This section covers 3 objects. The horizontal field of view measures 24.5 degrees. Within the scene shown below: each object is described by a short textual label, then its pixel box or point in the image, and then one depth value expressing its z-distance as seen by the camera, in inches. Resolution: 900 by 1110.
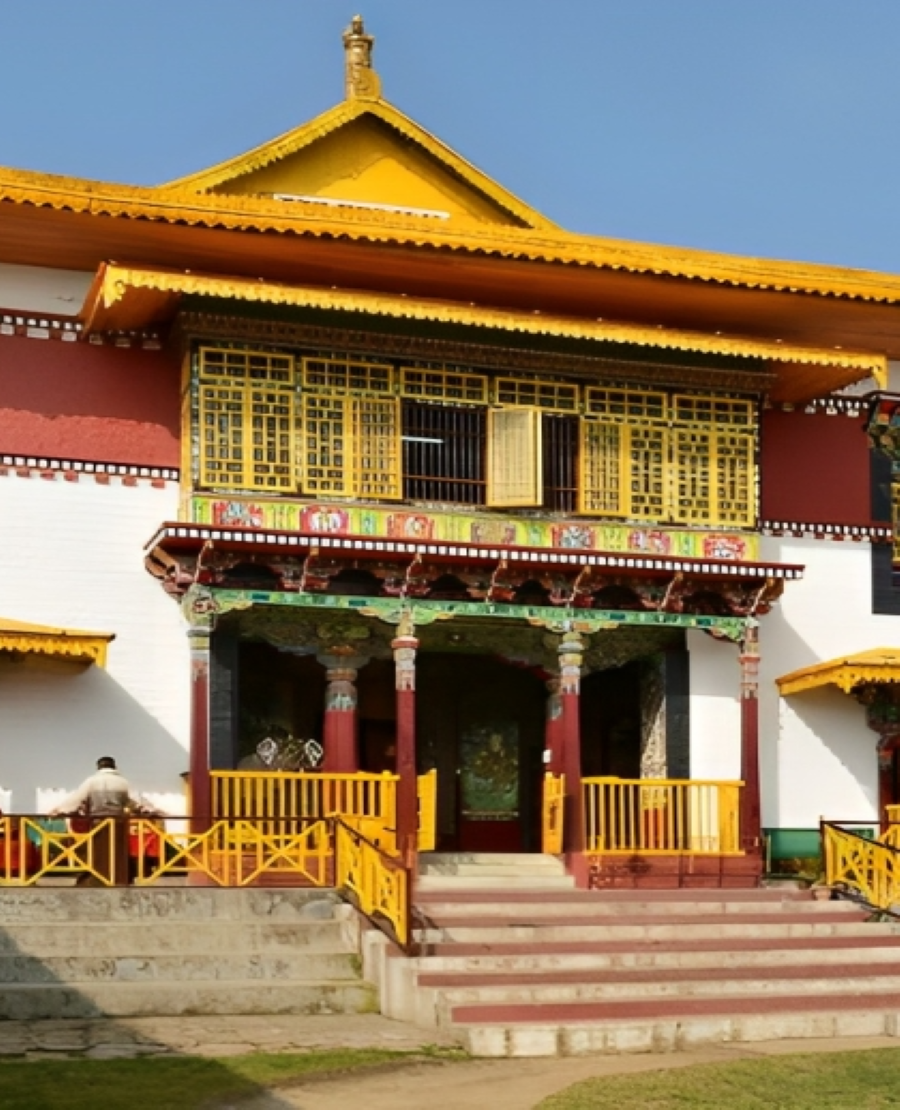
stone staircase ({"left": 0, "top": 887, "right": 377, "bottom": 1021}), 632.4
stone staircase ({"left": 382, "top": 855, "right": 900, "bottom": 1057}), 623.8
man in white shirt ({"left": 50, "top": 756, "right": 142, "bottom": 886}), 724.0
